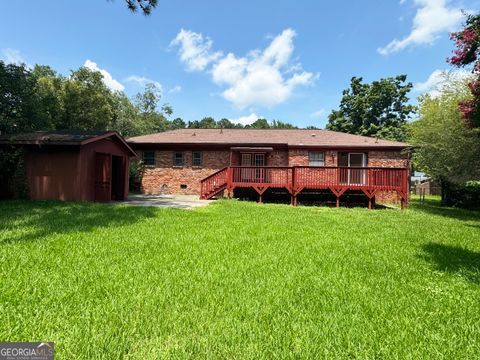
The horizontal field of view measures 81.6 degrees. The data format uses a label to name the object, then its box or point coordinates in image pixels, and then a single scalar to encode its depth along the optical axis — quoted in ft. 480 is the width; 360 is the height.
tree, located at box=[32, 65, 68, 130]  68.49
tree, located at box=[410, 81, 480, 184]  39.39
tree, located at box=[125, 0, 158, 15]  31.99
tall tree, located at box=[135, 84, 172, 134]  166.20
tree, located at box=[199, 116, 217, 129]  222.77
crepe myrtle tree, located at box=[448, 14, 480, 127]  28.19
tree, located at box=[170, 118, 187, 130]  255.17
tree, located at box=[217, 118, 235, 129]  247.66
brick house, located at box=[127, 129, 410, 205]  47.73
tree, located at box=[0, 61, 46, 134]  46.06
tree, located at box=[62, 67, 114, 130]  73.92
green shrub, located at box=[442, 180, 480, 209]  50.39
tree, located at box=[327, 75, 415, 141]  132.67
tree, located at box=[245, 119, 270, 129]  239.79
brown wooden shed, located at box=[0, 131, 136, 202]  35.24
